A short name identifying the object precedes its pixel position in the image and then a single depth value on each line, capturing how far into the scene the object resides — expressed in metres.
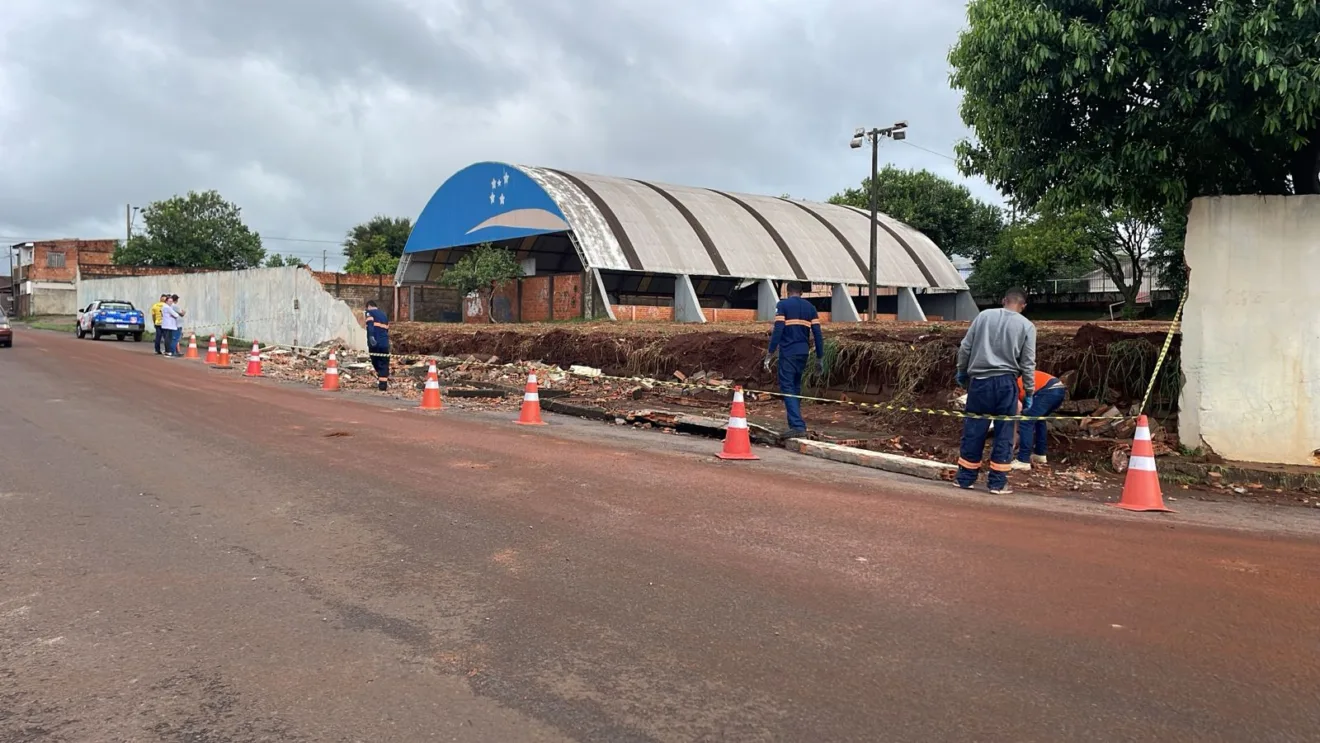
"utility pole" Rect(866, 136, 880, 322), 31.77
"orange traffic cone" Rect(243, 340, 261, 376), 19.23
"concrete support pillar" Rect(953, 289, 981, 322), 44.44
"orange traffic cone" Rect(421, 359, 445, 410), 13.56
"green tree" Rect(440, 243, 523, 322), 37.34
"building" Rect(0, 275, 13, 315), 79.53
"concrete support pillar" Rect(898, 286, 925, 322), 42.34
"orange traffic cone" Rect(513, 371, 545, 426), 12.02
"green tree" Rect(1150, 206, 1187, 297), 36.09
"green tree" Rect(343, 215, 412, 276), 75.62
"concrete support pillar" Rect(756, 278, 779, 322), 37.81
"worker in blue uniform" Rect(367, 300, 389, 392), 16.78
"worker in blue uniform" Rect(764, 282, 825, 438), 10.29
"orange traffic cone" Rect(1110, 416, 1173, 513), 7.11
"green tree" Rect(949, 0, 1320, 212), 7.61
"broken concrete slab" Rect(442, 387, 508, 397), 15.33
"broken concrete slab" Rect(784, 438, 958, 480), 8.41
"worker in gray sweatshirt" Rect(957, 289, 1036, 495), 7.73
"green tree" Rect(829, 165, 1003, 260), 55.12
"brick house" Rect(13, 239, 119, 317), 66.00
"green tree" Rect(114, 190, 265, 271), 62.69
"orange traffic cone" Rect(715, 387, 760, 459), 9.20
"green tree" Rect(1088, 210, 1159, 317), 41.97
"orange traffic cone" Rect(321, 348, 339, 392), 16.62
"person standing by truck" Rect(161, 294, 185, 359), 23.95
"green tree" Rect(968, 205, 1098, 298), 43.50
